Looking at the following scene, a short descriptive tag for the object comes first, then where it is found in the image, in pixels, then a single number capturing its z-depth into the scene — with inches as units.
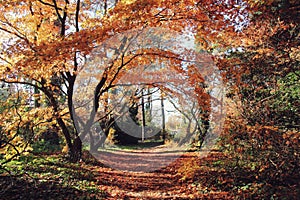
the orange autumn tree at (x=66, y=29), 190.5
